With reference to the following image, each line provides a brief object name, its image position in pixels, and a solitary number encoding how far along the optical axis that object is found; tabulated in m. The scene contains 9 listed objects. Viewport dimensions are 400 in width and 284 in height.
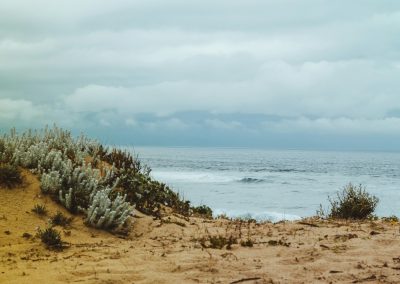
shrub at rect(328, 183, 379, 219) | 10.95
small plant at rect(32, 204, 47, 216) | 8.16
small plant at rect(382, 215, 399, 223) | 9.61
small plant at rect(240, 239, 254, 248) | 7.10
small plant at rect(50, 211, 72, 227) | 7.97
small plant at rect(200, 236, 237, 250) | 7.06
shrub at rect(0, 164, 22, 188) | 8.74
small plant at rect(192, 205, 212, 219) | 10.99
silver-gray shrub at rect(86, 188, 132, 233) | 8.11
